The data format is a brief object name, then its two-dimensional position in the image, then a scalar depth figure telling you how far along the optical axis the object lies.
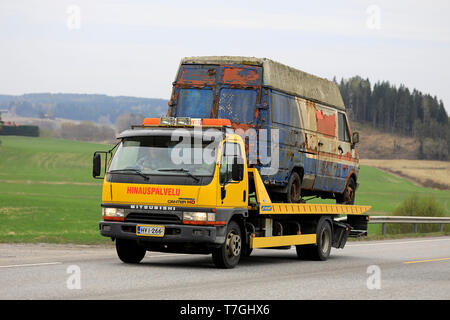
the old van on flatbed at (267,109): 15.58
